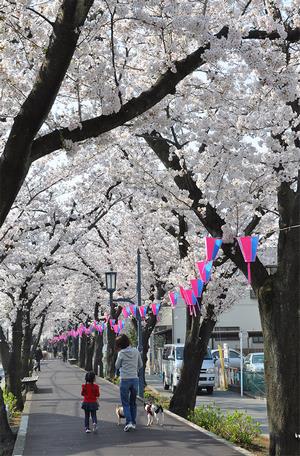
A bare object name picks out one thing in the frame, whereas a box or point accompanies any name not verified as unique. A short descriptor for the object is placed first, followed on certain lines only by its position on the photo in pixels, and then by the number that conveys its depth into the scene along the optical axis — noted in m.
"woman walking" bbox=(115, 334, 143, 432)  11.02
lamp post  31.16
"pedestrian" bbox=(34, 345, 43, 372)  48.91
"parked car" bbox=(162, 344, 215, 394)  26.42
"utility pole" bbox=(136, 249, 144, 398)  18.75
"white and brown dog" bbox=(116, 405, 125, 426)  12.01
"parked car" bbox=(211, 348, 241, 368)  30.82
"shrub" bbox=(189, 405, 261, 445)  11.23
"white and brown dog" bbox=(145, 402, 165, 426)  11.81
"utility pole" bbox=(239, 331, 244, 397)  25.11
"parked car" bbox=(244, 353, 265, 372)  29.22
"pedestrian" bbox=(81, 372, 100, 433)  11.41
